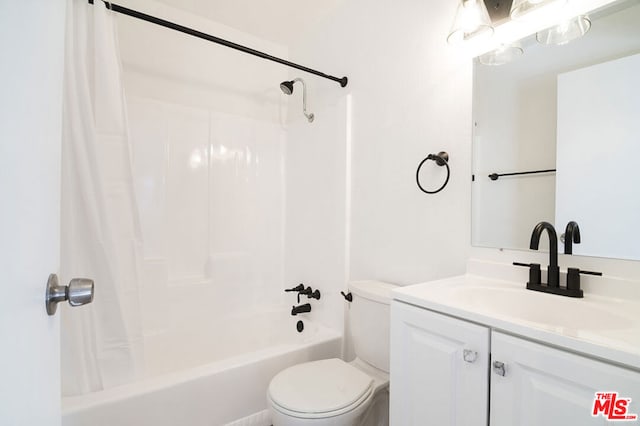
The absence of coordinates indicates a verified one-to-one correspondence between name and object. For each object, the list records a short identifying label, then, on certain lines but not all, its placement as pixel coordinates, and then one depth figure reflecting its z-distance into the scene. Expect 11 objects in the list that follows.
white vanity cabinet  0.60
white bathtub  1.24
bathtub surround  2.03
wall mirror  0.94
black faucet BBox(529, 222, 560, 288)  0.99
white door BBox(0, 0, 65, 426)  0.38
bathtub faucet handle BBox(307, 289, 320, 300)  2.13
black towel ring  1.37
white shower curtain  1.27
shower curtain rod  1.40
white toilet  1.14
